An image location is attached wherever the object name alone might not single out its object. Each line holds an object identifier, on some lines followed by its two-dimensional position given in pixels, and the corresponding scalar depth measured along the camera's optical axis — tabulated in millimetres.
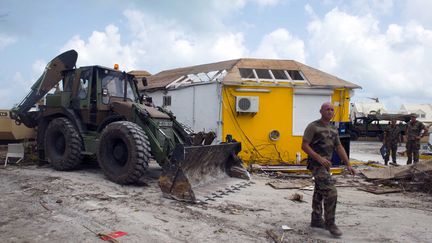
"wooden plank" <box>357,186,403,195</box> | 7775
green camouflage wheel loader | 6898
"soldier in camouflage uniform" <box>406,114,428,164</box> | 11422
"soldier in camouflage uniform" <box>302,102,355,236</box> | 4676
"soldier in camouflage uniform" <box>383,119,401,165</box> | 13076
